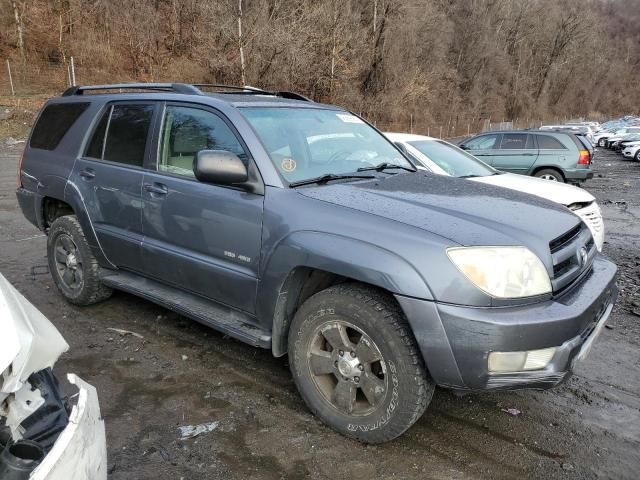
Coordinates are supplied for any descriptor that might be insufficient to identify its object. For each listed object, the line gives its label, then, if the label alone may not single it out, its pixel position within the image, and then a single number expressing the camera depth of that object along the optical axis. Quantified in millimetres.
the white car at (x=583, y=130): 33491
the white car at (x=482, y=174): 6285
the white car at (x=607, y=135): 32875
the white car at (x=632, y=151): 24438
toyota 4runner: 2406
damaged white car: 1480
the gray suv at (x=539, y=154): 12297
